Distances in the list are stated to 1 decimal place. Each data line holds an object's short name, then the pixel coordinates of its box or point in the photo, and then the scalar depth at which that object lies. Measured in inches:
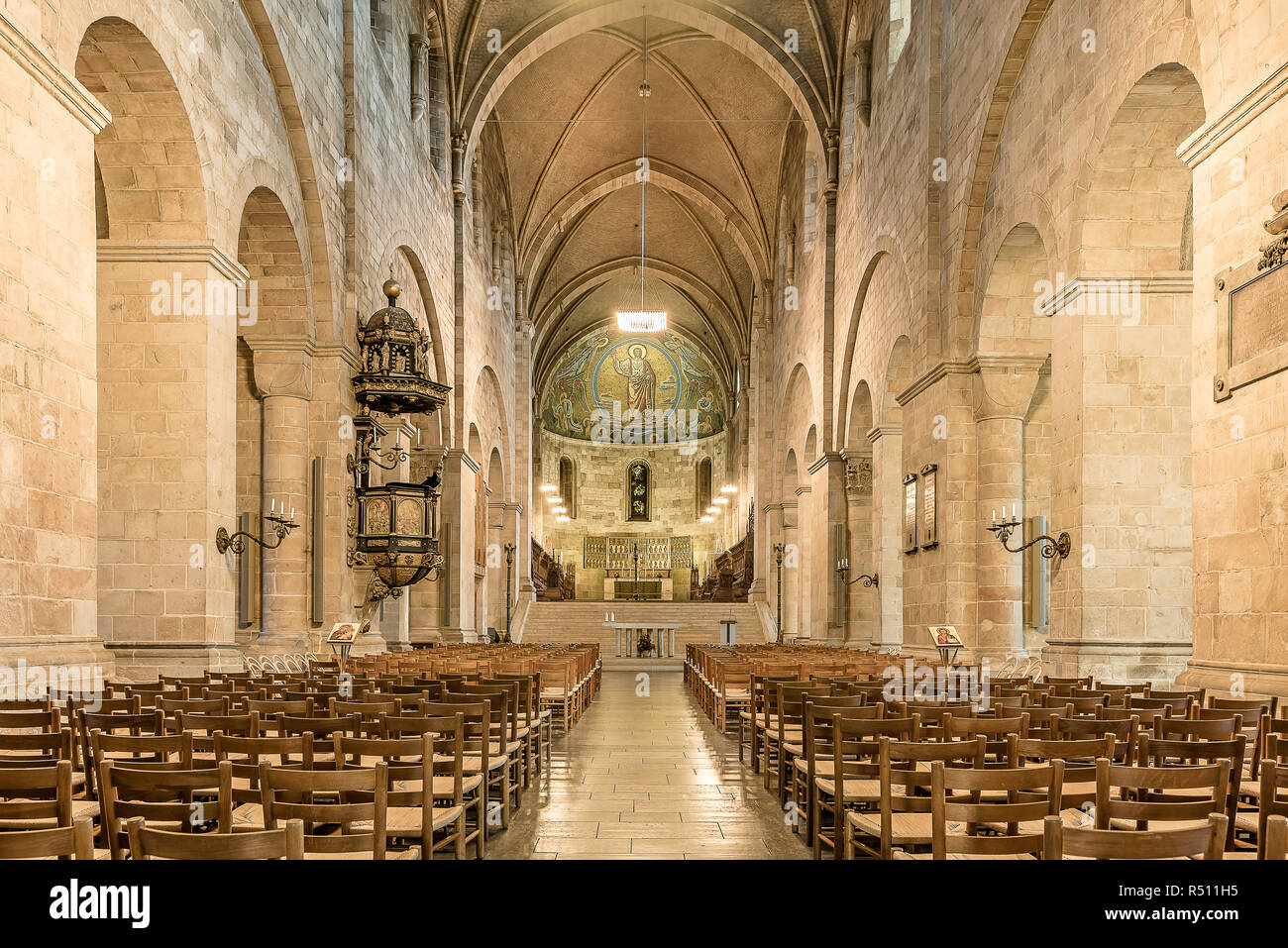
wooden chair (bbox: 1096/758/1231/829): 121.2
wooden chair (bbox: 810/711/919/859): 175.8
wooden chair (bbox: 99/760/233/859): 121.0
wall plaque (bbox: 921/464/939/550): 533.7
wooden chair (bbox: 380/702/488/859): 202.5
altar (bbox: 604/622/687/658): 1031.0
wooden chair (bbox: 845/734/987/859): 145.9
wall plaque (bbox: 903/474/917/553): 580.1
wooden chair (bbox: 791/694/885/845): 207.2
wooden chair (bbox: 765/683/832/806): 272.2
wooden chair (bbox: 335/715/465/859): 152.3
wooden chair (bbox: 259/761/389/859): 121.6
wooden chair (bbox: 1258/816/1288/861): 97.5
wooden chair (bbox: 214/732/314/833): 158.0
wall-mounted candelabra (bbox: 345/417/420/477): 516.7
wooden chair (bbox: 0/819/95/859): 99.6
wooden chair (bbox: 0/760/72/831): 121.6
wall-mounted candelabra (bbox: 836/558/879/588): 778.2
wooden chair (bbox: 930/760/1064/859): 118.7
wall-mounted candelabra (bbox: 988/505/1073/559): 388.8
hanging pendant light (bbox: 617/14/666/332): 1093.8
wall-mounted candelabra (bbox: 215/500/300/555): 394.0
